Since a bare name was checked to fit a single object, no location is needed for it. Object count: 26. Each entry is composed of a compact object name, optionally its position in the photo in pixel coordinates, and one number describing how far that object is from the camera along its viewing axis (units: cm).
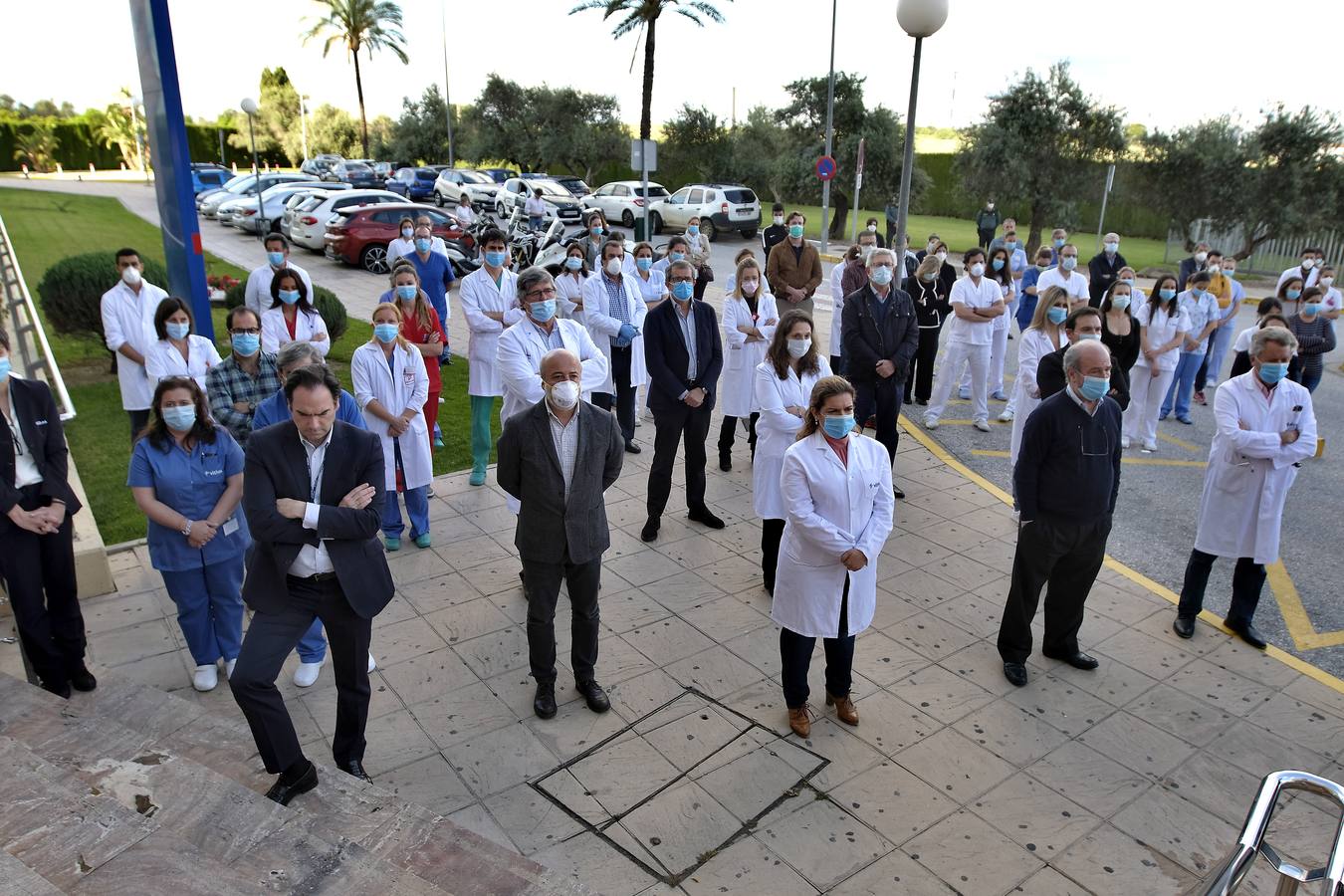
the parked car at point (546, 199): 2784
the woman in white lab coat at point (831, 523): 453
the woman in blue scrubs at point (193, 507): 475
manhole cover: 407
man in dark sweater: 516
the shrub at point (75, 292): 1113
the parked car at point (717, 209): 3084
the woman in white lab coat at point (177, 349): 665
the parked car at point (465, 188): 3284
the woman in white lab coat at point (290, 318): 746
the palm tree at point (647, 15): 2978
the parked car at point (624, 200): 3262
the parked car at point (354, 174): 4223
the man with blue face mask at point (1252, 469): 570
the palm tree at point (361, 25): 5303
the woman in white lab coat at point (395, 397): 670
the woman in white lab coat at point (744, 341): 862
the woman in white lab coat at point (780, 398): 631
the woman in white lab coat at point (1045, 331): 823
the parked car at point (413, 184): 3925
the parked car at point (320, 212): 2398
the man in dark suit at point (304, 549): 386
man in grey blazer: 470
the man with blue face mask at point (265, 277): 880
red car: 2181
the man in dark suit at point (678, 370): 719
